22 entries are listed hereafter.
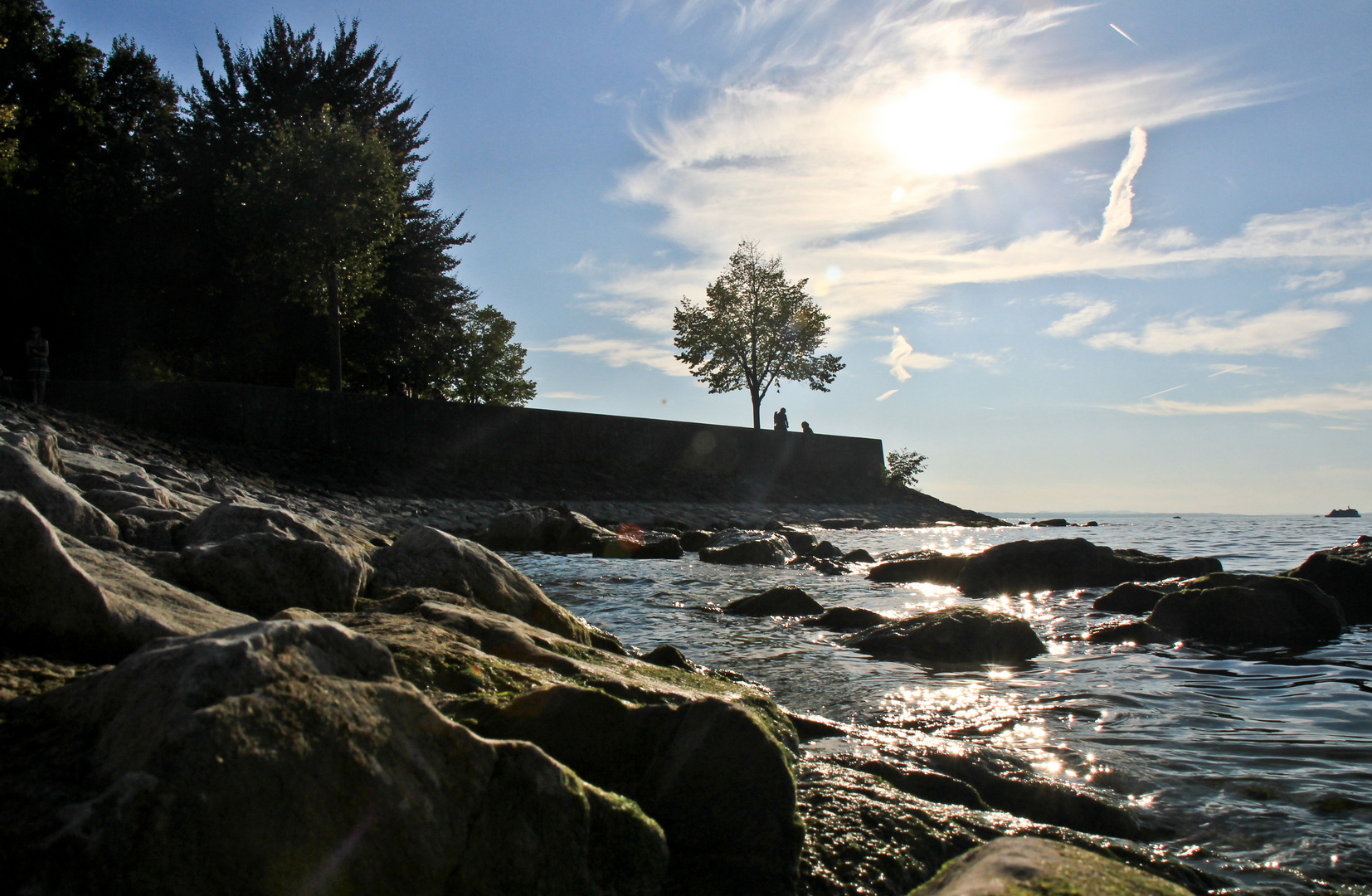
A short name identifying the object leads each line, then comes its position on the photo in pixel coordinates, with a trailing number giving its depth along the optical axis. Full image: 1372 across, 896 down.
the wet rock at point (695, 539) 14.36
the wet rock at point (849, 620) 6.56
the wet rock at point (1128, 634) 6.31
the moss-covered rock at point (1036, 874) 1.88
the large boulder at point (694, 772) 2.05
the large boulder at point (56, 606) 2.12
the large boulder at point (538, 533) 12.70
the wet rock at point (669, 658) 4.34
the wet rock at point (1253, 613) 6.32
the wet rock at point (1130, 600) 7.74
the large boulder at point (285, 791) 1.38
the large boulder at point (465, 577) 4.09
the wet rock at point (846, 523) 22.25
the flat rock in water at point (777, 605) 7.24
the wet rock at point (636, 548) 12.11
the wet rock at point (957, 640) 5.50
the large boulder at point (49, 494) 3.39
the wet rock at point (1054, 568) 9.68
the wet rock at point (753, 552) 11.91
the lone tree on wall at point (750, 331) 36.41
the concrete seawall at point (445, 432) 15.24
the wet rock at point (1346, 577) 7.41
